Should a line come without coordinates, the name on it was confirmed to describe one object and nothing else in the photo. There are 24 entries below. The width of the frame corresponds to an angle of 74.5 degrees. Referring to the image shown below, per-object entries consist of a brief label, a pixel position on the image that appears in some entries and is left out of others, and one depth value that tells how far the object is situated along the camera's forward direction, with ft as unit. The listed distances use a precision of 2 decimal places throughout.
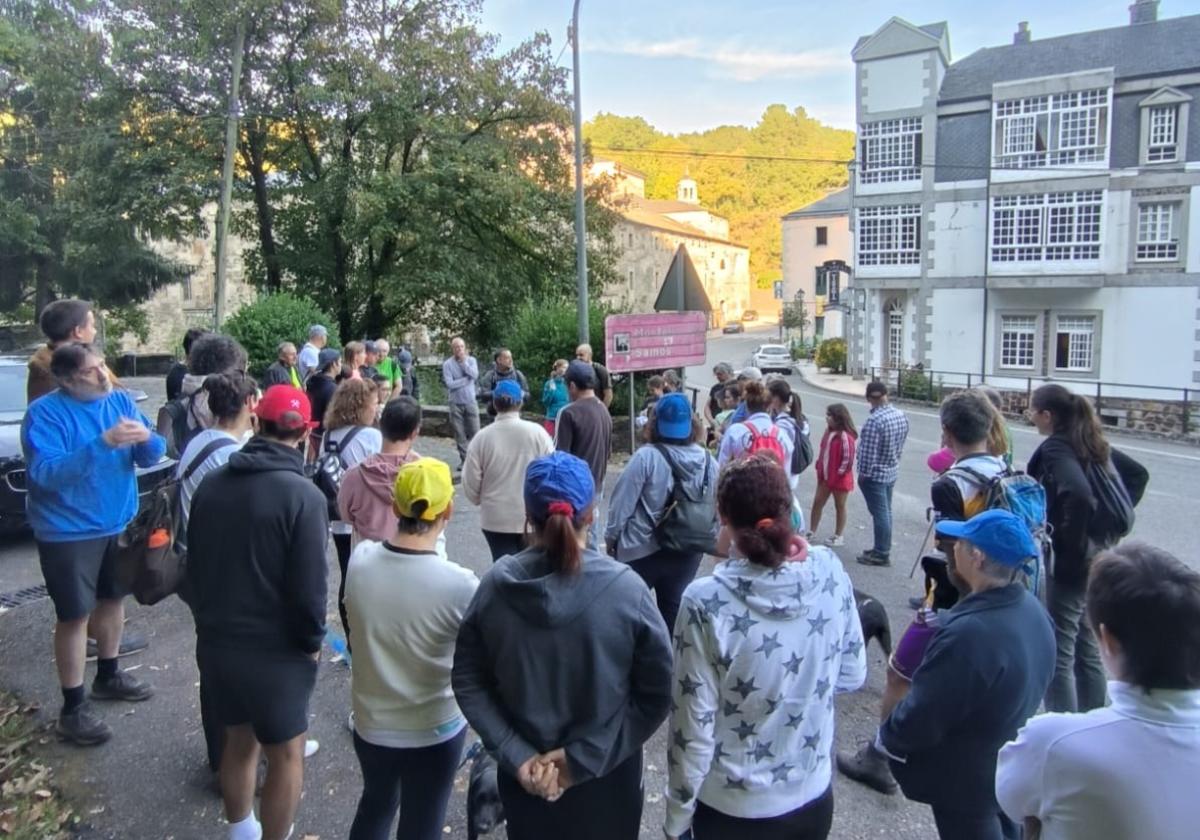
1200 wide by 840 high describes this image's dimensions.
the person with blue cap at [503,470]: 15.64
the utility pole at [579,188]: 46.27
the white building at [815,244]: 193.47
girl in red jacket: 24.25
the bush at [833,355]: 128.16
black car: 22.12
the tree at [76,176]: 66.49
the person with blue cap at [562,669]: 7.09
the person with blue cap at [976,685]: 8.02
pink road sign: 32.86
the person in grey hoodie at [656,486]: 13.82
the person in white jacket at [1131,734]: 5.14
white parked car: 131.44
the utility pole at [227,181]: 52.90
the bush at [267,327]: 49.42
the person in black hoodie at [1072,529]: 12.78
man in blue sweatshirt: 12.21
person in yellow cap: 8.34
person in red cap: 8.98
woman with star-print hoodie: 7.39
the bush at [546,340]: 47.73
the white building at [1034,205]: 92.32
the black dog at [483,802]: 8.62
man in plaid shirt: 23.02
